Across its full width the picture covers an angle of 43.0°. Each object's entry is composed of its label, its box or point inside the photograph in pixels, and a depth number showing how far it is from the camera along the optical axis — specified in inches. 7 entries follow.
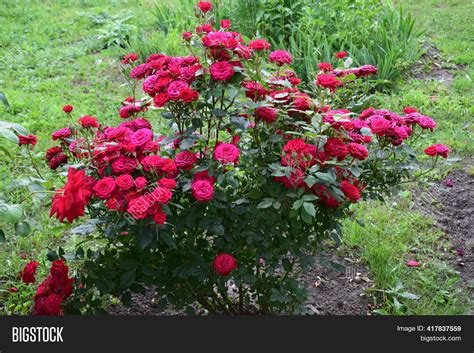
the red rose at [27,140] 95.6
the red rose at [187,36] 91.3
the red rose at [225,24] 99.1
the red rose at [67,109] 100.3
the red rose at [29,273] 96.9
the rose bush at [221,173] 83.5
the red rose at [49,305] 88.0
